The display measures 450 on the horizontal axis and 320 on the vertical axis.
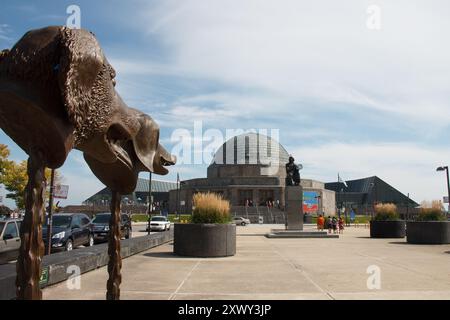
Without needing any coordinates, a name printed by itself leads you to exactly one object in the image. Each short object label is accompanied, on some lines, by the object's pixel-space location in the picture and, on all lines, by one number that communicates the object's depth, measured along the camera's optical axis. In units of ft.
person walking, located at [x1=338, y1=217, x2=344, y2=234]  82.83
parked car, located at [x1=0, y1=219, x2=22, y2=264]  28.73
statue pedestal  71.77
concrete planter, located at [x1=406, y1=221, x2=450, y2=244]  48.42
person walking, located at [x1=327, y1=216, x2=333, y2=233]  76.48
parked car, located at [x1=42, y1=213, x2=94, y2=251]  37.04
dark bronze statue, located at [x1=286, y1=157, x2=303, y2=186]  75.51
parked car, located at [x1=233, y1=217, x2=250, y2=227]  129.08
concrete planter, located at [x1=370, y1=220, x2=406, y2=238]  60.03
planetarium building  174.09
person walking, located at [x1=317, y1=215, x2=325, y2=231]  77.30
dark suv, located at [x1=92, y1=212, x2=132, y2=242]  49.49
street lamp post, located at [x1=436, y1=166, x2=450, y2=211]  84.70
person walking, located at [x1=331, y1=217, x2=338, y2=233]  76.23
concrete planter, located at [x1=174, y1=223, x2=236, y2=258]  34.35
